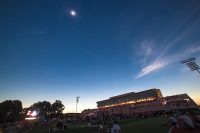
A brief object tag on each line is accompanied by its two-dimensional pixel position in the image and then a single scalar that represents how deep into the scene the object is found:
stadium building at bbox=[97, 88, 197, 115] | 34.69
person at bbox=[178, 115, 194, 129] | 5.28
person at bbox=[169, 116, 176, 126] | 9.22
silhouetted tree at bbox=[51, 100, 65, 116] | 71.13
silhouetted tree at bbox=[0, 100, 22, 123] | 52.25
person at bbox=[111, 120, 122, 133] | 5.93
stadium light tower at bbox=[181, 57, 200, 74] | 23.78
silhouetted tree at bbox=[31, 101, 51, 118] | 69.97
